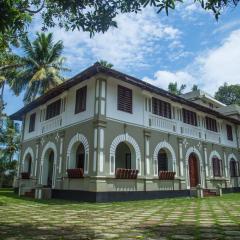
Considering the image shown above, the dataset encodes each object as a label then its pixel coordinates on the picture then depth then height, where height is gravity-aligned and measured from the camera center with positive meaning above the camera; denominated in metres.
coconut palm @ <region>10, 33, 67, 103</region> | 25.22 +10.27
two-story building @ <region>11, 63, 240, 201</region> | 12.96 +2.47
